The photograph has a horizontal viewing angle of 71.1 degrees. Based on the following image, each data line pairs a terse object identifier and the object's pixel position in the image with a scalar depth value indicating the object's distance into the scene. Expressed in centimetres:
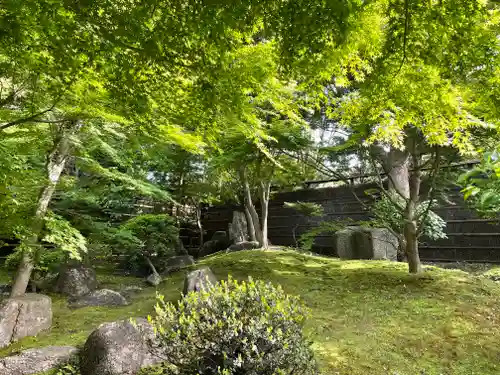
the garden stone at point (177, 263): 1016
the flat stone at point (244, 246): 1105
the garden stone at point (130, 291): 826
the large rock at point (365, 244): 942
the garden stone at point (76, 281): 797
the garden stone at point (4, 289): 772
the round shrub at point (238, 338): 265
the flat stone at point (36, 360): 428
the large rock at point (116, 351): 398
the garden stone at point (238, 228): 1268
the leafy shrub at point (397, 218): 719
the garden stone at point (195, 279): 630
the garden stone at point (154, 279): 909
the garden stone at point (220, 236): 1334
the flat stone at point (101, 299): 730
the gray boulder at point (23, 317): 552
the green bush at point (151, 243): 1024
